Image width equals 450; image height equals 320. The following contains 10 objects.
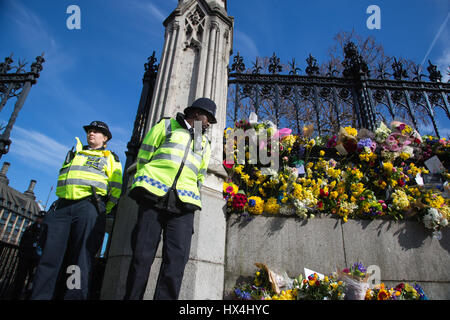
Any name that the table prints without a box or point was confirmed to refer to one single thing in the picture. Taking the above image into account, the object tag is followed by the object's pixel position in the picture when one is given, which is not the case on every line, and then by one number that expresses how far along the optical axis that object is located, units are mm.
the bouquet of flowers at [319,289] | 2641
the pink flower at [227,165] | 3822
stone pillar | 2732
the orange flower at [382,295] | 2522
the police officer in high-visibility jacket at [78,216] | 2479
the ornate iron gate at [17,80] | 6805
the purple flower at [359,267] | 2943
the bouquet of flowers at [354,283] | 2547
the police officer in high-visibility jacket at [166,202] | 2094
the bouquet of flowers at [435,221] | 3373
